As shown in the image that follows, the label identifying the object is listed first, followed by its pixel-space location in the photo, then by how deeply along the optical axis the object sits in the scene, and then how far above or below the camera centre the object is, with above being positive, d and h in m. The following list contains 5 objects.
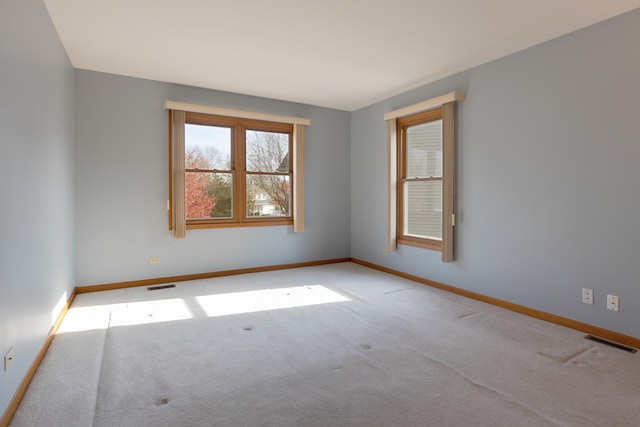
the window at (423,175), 4.16 +0.38
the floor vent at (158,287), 4.37 -1.03
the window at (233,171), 4.64 +0.48
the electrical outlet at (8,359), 1.81 -0.80
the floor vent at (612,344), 2.71 -1.10
